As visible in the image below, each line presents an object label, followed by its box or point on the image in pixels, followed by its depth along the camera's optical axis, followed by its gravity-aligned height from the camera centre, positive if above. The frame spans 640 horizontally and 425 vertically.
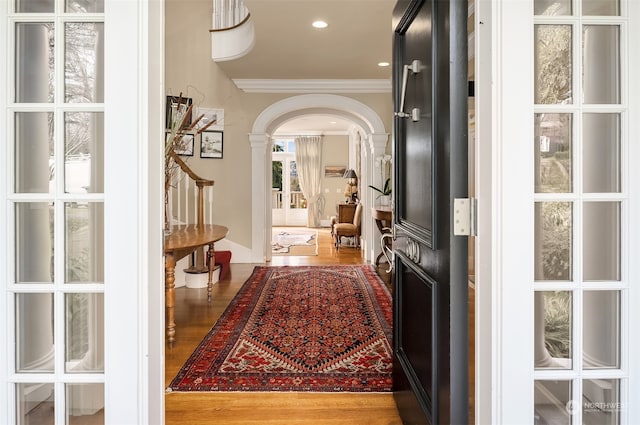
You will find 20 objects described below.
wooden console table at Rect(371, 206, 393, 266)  4.94 -0.13
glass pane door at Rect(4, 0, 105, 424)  1.15 +0.00
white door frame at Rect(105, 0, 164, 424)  1.13 -0.01
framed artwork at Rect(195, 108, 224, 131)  5.36 +1.30
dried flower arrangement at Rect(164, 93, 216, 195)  2.98 +0.55
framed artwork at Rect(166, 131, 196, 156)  4.81 +0.76
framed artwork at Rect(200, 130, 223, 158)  5.53 +0.93
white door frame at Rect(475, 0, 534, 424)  1.02 +0.00
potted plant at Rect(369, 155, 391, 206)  5.96 +0.57
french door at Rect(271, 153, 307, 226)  12.12 +0.41
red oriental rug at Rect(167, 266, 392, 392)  2.21 -0.97
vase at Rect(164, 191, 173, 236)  3.52 -0.07
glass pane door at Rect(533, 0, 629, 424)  1.05 -0.01
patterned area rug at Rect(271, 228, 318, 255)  7.34 -0.75
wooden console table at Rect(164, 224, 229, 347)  2.74 -0.28
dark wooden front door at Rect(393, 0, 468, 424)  1.17 -0.02
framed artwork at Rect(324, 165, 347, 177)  11.77 +1.16
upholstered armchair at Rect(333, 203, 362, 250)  7.52 -0.39
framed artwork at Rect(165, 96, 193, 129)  3.35 +1.14
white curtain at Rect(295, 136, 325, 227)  11.66 +1.06
